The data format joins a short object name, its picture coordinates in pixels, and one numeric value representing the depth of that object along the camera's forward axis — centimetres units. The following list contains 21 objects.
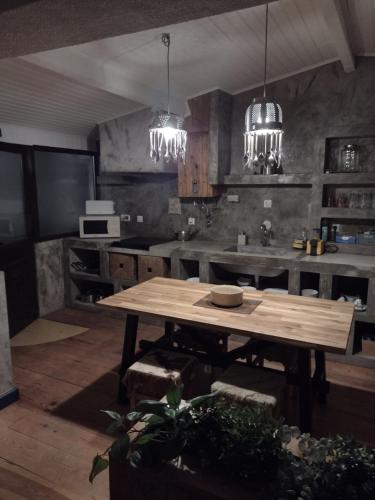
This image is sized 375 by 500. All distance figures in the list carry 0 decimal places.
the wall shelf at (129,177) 469
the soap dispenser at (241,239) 436
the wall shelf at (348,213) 357
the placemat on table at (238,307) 243
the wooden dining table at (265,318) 204
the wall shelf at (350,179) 351
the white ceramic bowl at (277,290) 382
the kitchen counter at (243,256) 333
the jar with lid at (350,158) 373
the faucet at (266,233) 428
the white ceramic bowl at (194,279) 416
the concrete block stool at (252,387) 207
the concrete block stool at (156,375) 234
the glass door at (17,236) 404
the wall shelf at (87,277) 467
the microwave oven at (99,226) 477
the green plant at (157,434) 131
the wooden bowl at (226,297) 247
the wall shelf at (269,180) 384
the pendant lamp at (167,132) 275
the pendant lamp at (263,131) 225
